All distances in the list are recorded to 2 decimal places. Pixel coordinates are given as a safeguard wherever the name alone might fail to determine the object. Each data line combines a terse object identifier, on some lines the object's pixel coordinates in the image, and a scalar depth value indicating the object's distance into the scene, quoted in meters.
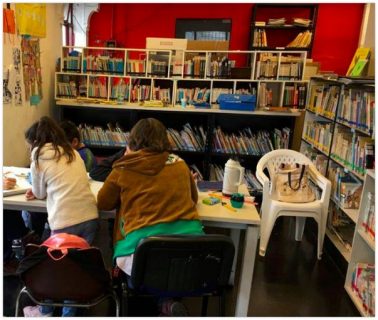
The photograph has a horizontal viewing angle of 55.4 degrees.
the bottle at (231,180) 2.11
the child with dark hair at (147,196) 1.69
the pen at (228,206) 1.95
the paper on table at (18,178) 1.98
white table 1.85
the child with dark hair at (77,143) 2.52
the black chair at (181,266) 1.48
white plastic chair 2.83
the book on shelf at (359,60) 3.19
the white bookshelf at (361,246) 2.32
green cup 1.98
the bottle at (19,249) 1.63
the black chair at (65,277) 1.45
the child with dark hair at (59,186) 1.84
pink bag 1.45
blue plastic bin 3.84
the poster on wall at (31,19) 3.22
